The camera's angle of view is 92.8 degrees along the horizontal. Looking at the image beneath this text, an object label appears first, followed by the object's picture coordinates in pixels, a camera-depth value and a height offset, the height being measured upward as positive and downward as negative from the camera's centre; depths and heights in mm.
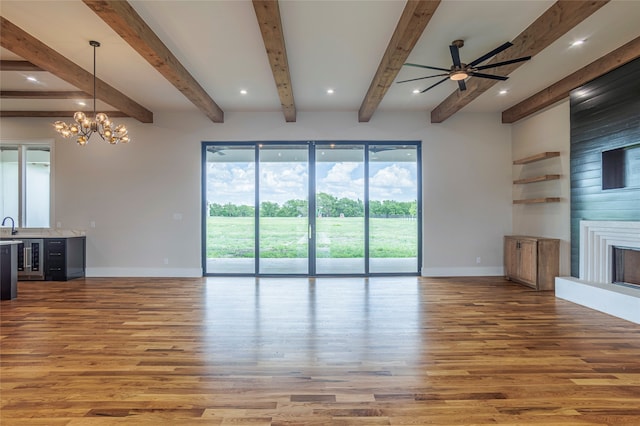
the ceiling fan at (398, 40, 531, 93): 3422 +1713
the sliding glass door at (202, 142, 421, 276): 6273 +32
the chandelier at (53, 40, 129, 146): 4129 +1191
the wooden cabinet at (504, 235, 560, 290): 5020 -825
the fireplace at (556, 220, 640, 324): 3760 -827
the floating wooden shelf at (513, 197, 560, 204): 5082 +222
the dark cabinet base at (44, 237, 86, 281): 5781 -890
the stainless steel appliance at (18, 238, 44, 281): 5758 -889
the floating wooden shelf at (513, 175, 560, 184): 5121 +604
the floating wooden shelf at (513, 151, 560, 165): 5117 +979
